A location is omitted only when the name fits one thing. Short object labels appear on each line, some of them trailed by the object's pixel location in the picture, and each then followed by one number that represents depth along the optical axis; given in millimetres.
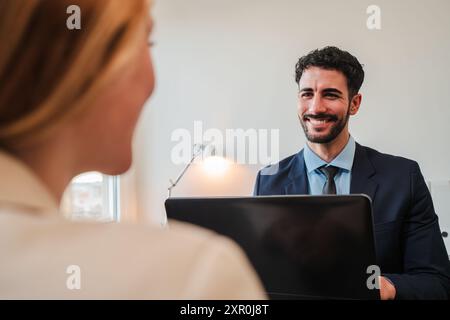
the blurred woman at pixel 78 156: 270
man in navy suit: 1417
